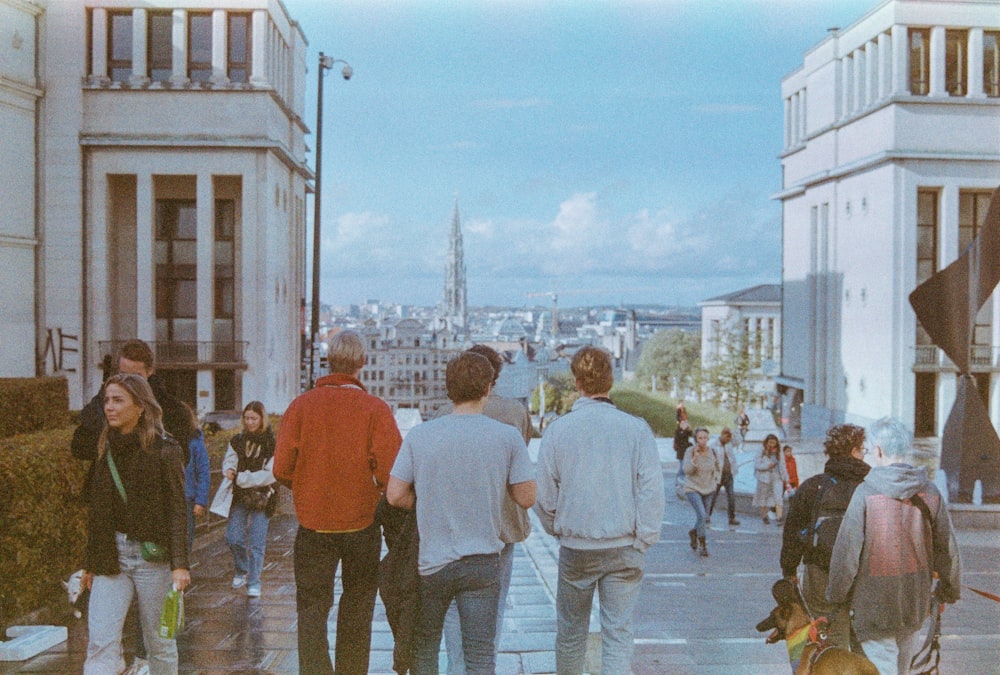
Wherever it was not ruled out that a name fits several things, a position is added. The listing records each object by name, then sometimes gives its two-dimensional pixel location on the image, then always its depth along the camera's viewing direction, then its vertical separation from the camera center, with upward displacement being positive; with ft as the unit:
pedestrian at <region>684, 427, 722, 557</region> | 41.11 -6.17
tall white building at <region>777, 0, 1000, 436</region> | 116.88 +18.74
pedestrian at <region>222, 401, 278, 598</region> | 25.84 -4.30
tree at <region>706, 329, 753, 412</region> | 172.86 -8.29
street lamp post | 65.82 +7.50
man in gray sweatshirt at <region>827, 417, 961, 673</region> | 14.85 -3.44
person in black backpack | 15.93 -3.17
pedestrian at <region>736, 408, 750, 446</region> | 102.07 -10.05
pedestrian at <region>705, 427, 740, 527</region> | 49.26 -7.28
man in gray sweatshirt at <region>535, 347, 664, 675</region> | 15.37 -2.88
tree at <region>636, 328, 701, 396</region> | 292.20 -8.68
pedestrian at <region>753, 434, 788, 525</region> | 49.70 -7.68
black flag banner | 35.78 -0.19
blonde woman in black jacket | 15.53 -3.21
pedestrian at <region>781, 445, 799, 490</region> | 52.59 -7.65
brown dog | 15.10 -4.92
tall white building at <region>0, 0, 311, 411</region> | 94.07 +13.71
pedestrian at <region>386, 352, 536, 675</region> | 14.39 -2.57
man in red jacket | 15.84 -2.65
